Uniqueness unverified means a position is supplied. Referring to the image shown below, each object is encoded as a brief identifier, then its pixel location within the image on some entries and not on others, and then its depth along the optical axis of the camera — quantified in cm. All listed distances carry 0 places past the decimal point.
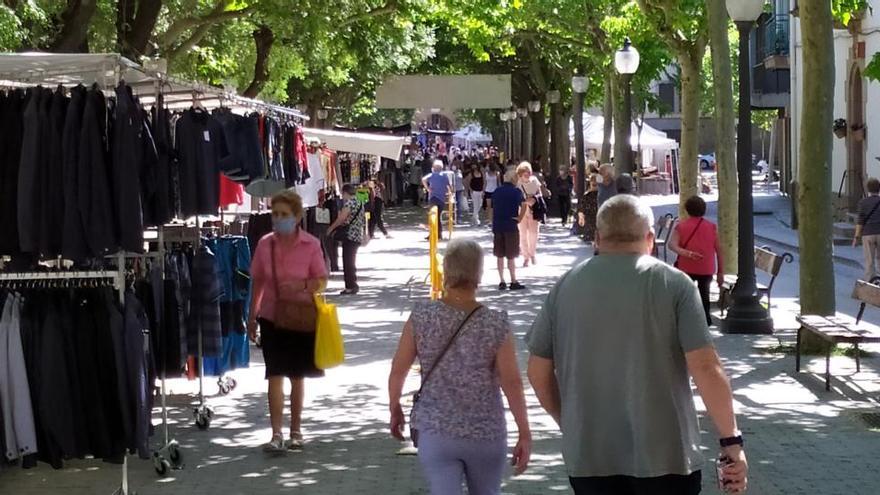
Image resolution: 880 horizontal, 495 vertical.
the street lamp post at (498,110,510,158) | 8149
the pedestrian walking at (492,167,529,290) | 2105
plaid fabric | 993
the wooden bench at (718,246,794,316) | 1606
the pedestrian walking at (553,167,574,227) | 4128
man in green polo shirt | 507
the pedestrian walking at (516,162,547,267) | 2505
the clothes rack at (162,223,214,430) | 1039
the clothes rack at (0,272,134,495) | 826
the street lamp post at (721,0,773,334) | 1600
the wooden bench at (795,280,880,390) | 1169
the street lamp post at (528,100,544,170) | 5334
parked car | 9031
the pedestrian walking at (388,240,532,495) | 595
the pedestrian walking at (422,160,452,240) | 3148
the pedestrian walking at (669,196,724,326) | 1517
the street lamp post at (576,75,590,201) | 3712
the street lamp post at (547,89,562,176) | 4809
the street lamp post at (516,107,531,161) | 6384
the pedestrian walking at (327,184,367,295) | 2047
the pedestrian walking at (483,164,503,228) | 3756
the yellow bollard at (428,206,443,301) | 1358
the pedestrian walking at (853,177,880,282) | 2030
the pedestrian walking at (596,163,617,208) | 2492
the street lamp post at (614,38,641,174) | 2753
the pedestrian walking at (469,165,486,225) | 3962
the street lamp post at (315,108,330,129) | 5441
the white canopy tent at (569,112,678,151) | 5350
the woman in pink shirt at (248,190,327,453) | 959
